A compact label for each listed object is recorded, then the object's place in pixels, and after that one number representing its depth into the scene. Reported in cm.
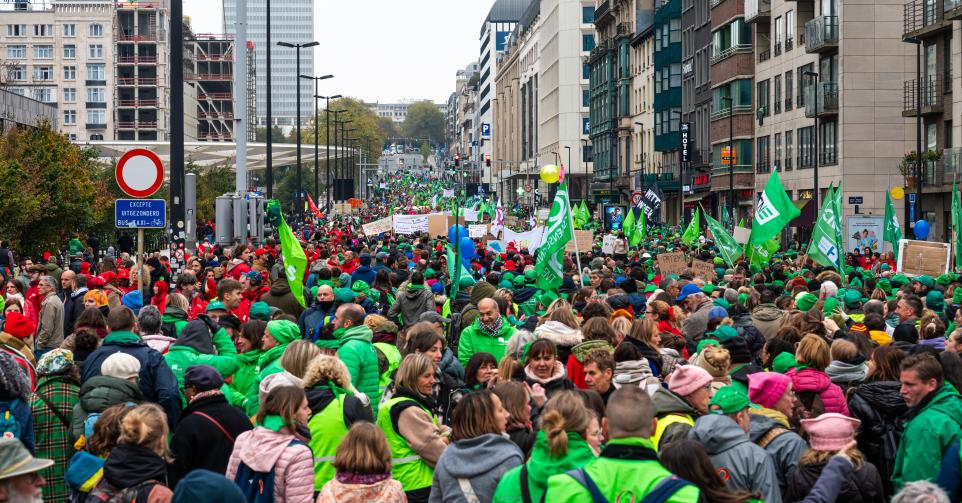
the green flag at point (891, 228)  2553
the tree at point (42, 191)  3316
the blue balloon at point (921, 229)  3206
